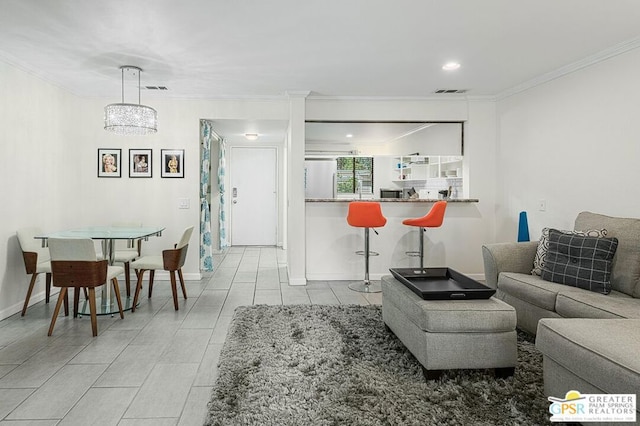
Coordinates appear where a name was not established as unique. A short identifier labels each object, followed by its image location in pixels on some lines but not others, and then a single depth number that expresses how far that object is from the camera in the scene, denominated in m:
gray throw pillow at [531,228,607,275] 3.38
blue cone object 4.48
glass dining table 3.61
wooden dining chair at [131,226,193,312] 3.92
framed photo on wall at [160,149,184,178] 5.14
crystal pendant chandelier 3.95
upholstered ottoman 2.35
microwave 5.44
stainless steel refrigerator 5.39
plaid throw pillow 2.86
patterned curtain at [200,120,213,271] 5.38
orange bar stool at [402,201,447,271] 4.54
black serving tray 2.52
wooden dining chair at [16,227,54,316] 3.65
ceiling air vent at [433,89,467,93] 4.90
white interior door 8.43
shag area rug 1.98
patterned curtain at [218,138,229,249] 7.34
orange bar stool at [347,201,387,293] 4.54
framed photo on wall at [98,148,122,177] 5.08
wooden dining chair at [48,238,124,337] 3.20
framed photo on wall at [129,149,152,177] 5.11
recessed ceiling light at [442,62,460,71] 3.87
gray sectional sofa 1.70
